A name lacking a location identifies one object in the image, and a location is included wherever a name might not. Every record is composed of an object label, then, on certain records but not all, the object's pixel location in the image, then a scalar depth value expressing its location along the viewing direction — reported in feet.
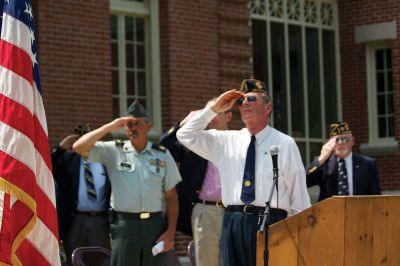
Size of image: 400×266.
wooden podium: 23.47
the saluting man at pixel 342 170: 37.83
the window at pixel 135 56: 52.80
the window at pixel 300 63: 61.26
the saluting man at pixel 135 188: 32.86
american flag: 26.03
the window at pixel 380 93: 64.34
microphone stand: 24.16
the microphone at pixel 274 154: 25.22
